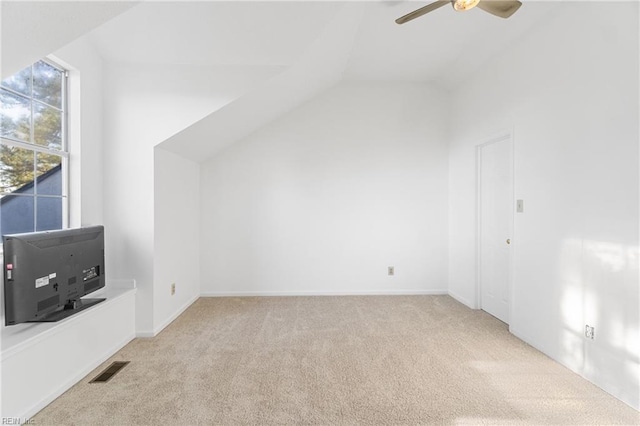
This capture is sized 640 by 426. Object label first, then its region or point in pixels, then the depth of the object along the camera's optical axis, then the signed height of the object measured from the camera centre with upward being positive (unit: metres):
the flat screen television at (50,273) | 1.95 -0.41
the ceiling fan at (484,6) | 1.84 +1.27
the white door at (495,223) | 3.36 -0.14
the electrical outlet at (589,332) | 2.24 -0.87
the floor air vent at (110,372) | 2.28 -1.19
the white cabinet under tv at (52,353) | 1.78 -0.93
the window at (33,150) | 2.21 +0.48
